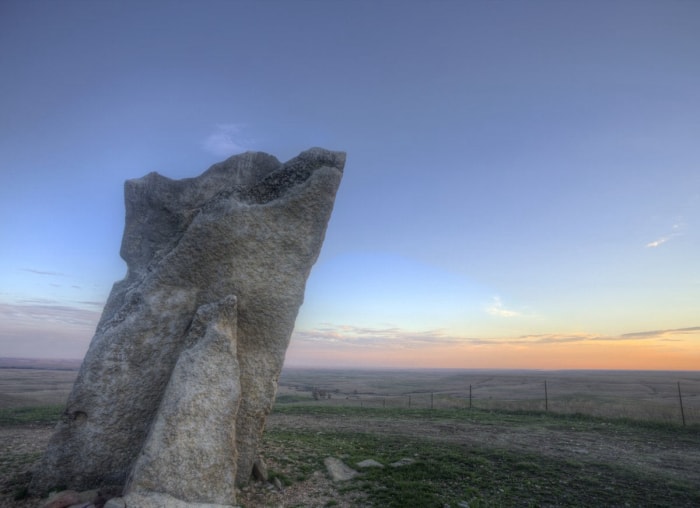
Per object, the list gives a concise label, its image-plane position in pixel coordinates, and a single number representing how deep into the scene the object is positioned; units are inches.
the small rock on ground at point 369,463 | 360.4
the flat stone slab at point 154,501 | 201.5
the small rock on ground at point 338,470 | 331.0
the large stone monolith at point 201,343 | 239.5
